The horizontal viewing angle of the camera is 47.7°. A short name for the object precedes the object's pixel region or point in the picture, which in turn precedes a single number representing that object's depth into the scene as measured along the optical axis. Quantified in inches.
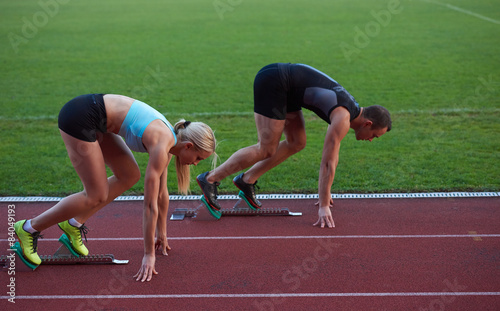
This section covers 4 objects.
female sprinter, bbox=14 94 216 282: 172.9
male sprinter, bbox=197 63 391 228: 215.2
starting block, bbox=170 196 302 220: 233.2
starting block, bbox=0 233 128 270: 191.3
